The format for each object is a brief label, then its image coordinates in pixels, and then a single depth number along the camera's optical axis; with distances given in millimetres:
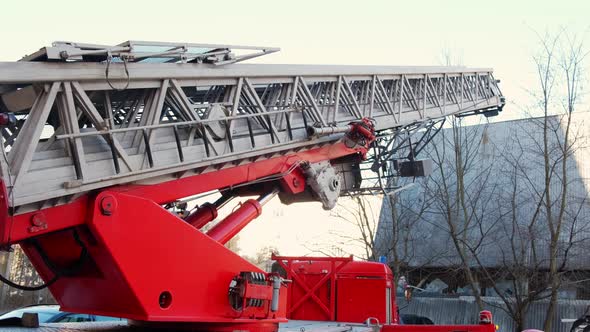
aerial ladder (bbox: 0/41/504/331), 5363
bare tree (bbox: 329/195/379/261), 22605
